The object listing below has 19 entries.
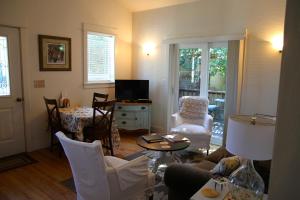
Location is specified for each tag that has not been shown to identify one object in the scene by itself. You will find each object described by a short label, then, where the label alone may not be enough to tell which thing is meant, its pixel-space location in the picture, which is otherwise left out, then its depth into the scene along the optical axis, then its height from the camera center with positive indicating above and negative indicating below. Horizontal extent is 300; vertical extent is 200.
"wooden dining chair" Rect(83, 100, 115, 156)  3.59 -0.75
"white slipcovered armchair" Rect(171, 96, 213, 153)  3.81 -0.75
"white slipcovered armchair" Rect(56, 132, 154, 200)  1.83 -0.83
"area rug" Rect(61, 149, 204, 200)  2.77 -1.30
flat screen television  5.09 -0.24
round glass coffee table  2.92 -0.86
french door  4.38 +0.15
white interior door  3.61 -0.28
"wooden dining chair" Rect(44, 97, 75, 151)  3.66 -0.73
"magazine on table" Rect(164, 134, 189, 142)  3.22 -0.83
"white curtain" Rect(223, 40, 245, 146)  3.95 +0.09
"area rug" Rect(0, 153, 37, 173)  3.41 -1.32
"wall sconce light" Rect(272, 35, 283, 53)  3.61 +0.63
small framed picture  4.01 +0.45
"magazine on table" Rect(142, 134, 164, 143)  3.18 -0.83
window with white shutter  4.77 +0.46
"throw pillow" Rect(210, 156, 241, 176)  1.93 -0.73
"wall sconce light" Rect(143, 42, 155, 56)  5.28 +0.73
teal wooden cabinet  4.99 -0.79
